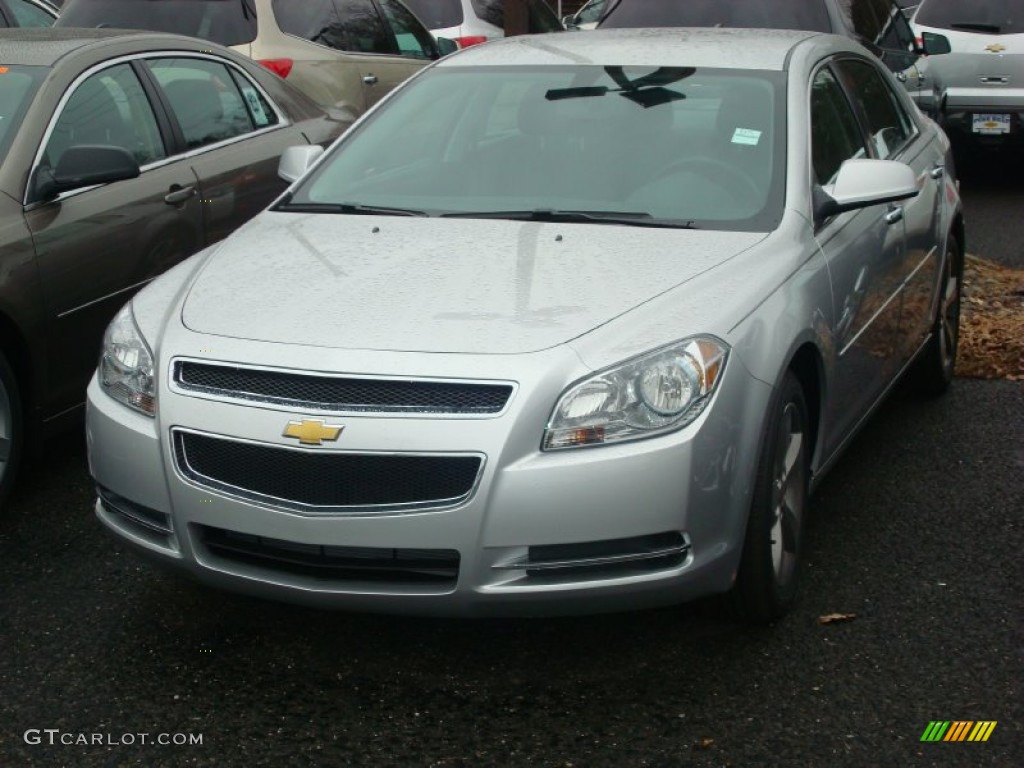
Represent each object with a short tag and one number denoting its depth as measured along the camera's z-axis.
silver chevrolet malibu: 3.71
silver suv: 13.04
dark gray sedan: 5.43
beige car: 10.00
